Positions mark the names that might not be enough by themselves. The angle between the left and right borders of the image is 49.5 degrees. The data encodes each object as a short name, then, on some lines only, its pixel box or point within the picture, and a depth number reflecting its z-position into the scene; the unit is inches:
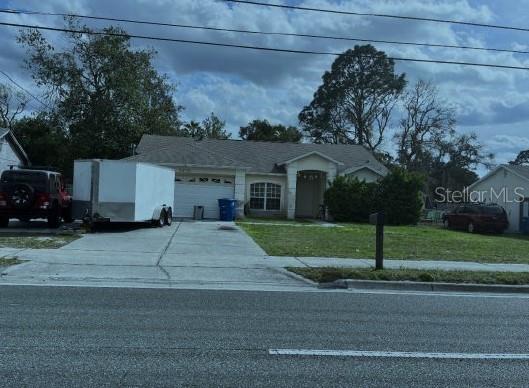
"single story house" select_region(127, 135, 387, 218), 1181.1
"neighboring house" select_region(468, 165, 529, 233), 1326.3
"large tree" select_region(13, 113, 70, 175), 1708.9
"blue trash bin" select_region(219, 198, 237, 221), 1124.5
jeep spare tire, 766.5
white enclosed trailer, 768.3
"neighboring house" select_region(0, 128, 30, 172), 1332.7
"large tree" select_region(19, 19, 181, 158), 1642.5
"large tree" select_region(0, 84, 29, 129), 2116.4
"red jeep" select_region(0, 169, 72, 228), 766.5
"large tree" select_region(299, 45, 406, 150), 2407.7
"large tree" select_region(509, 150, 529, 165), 3654.3
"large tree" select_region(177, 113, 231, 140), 2469.1
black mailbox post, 482.6
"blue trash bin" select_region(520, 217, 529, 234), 1261.1
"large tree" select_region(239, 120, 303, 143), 2578.7
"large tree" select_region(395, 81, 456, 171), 2320.4
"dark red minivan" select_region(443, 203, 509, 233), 1180.5
